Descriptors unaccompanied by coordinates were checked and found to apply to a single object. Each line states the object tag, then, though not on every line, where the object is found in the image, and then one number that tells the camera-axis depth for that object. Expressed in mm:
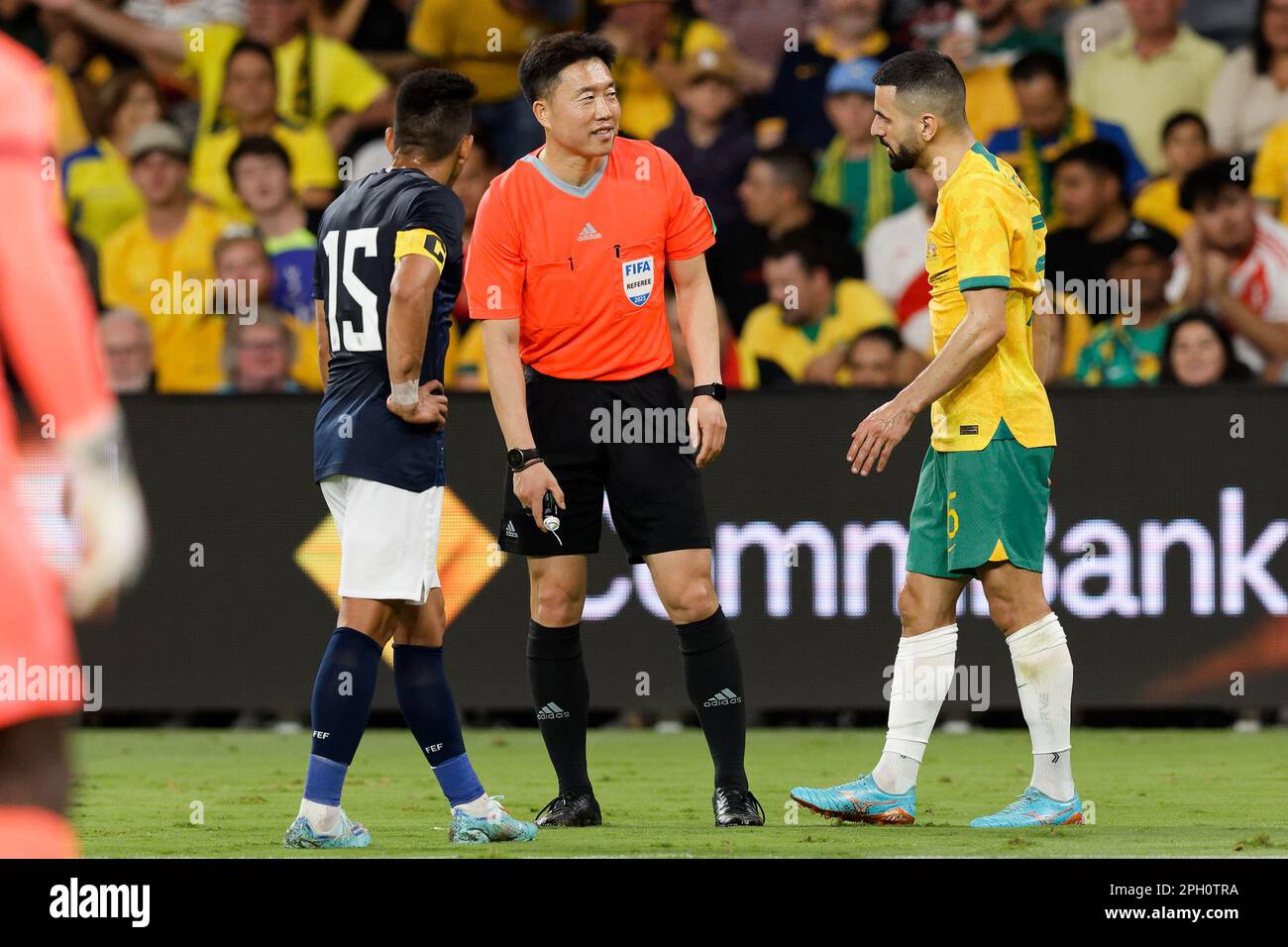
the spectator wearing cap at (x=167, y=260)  10375
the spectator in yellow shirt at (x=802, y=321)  10211
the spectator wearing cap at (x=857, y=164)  10703
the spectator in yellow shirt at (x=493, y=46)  11078
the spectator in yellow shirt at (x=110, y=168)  11203
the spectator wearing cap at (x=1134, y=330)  9719
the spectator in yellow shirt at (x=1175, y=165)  10398
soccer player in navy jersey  5387
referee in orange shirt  5941
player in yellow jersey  5703
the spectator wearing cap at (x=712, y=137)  10719
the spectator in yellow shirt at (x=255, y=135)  11016
